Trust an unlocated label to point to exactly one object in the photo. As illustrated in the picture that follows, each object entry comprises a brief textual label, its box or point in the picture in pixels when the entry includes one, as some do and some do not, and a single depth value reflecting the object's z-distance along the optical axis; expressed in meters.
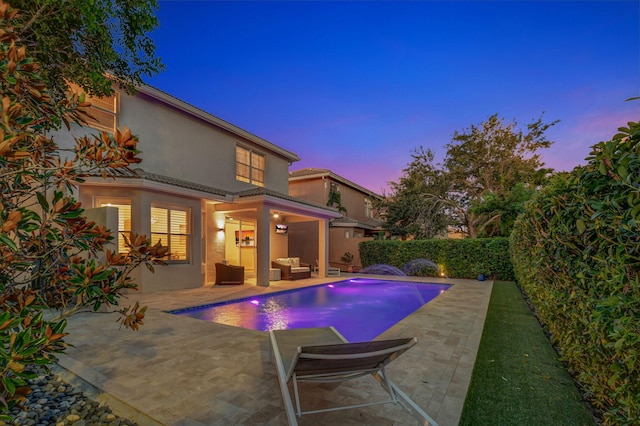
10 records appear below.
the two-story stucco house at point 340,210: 23.41
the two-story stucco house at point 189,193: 11.41
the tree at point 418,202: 24.03
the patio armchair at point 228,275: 13.89
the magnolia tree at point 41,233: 1.57
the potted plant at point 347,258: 22.86
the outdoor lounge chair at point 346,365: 2.81
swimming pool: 8.64
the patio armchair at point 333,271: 19.19
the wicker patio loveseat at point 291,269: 16.34
